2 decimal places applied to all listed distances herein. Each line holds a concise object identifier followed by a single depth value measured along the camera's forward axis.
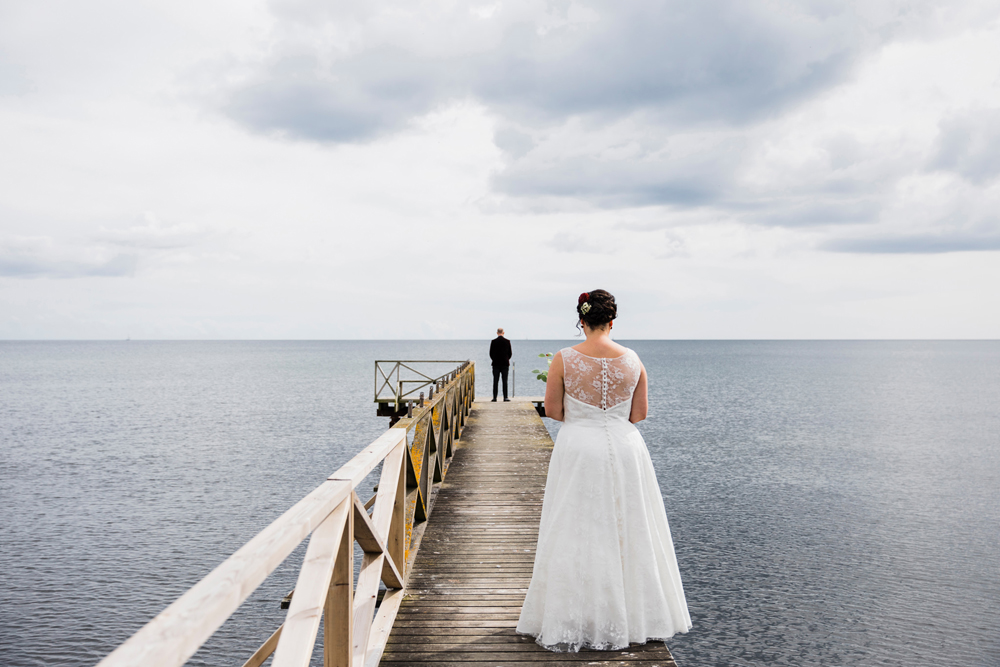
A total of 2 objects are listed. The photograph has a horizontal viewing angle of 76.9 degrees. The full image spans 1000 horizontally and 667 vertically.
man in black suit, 16.08
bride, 3.52
